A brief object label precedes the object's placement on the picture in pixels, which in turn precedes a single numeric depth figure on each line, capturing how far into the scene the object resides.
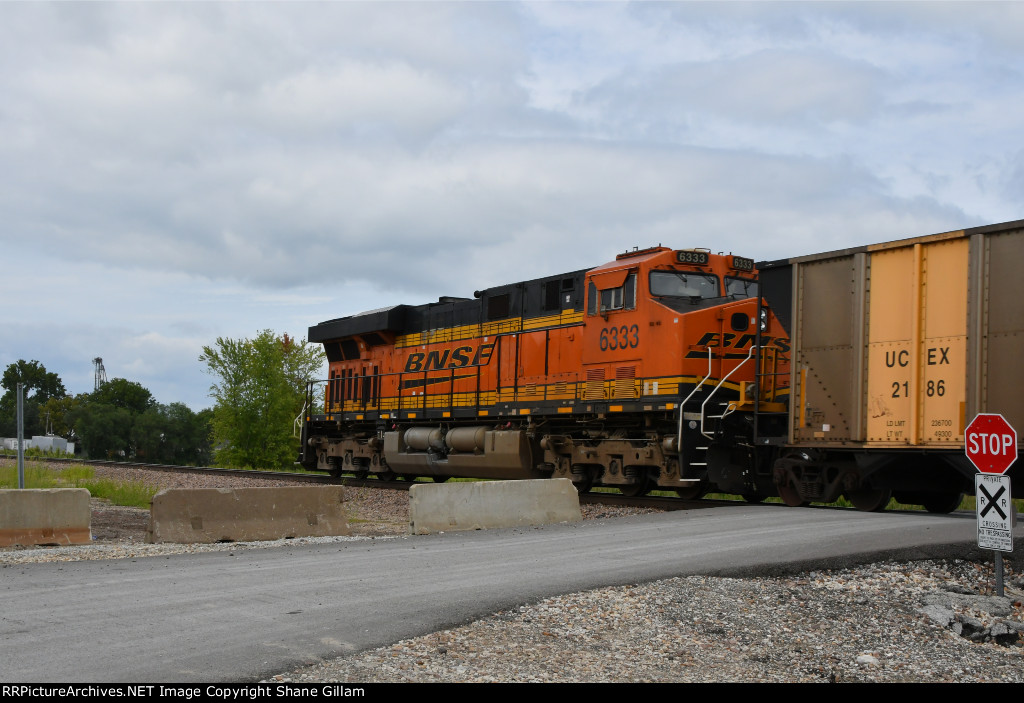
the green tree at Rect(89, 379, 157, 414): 112.62
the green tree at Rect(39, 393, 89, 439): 108.62
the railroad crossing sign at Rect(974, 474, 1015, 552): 8.70
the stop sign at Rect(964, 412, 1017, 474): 8.91
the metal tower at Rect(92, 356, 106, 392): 130.20
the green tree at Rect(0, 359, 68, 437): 110.75
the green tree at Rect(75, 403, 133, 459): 82.81
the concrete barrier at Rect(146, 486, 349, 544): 10.90
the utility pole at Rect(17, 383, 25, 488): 11.10
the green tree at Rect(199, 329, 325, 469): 53.88
